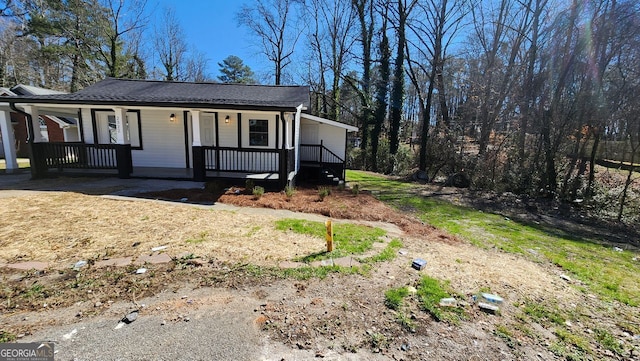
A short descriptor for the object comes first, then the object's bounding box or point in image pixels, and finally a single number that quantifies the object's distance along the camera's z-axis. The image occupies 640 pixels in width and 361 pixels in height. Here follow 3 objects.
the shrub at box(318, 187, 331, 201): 8.60
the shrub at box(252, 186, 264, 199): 7.96
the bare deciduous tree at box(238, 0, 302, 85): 24.95
